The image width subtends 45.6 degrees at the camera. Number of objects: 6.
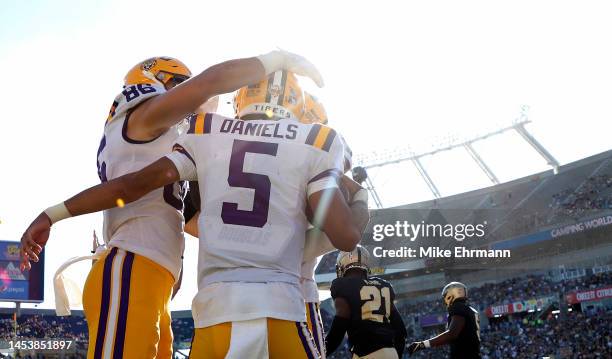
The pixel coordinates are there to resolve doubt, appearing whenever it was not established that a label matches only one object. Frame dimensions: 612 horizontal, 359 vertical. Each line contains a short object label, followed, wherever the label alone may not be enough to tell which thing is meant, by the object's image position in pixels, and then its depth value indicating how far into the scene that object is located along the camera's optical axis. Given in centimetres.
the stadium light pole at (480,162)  4479
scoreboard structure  3994
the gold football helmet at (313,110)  487
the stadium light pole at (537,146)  4225
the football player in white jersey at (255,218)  250
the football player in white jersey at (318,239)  299
